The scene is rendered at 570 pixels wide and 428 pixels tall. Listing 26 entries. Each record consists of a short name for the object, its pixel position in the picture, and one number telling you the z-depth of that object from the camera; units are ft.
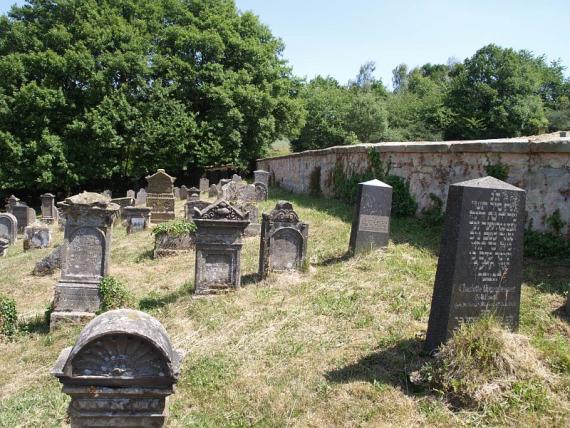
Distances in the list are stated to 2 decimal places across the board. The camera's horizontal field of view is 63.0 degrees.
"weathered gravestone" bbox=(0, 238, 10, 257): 45.00
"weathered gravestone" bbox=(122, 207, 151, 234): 47.50
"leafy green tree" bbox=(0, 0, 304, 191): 81.76
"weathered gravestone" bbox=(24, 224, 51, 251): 44.98
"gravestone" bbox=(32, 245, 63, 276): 32.83
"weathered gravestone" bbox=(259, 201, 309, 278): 26.58
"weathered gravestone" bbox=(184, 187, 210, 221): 42.66
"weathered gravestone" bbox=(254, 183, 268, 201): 61.83
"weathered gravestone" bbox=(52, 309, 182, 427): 10.00
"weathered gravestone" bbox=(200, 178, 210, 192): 85.96
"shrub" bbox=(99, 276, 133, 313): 23.91
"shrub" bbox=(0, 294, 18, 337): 22.22
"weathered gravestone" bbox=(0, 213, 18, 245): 49.96
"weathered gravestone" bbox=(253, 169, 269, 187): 71.67
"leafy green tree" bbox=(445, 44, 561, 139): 97.50
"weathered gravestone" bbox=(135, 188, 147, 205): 69.09
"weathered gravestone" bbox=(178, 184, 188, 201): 79.51
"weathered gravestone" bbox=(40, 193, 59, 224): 62.95
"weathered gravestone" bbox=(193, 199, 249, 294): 24.67
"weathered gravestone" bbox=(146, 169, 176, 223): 53.06
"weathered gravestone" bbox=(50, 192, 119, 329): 24.07
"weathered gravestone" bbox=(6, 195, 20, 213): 63.21
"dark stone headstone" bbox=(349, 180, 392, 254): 28.14
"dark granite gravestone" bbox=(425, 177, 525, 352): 14.62
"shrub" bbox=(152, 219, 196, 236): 34.27
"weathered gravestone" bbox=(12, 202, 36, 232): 58.70
